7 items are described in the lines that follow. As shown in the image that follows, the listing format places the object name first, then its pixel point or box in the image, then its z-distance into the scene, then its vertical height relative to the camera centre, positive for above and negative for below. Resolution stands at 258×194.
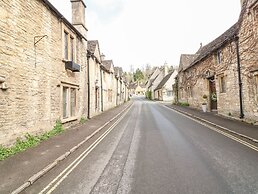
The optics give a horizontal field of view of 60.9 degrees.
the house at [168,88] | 58.41 +3.00
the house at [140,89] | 131.25 +6.33
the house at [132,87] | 132.25 +7.78
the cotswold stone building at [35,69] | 7.77 +1.48
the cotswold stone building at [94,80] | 19.77 +2.03
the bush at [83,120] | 16.07 -1.47
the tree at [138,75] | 140.25 +15.72
